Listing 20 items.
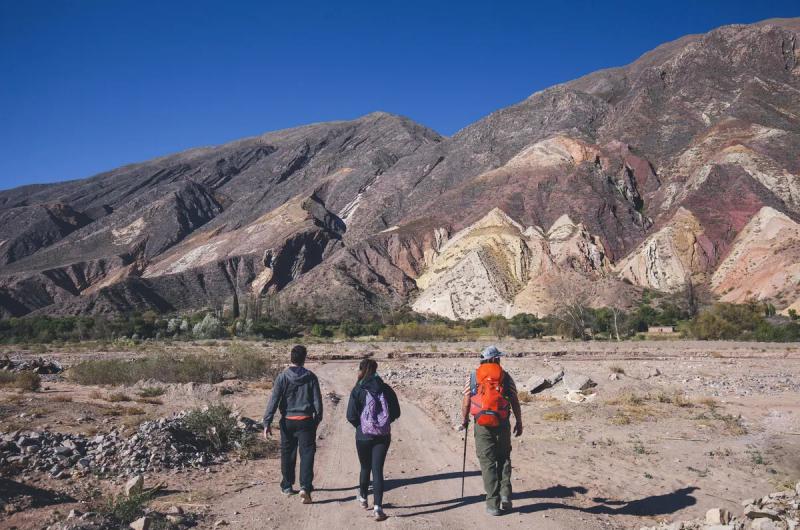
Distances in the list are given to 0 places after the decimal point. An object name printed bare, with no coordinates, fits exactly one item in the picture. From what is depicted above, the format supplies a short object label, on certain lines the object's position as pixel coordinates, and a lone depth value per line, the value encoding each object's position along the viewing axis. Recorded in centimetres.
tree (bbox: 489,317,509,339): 4850
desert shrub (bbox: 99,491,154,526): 586
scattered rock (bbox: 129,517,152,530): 567
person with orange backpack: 641
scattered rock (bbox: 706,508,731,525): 560
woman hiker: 640
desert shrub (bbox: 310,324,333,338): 5347
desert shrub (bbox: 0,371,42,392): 1727
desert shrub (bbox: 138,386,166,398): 1518
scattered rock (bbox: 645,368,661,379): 2007
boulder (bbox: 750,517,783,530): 493
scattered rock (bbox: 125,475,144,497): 677
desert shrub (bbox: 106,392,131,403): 1415
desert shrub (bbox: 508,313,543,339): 4803
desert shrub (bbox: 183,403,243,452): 953
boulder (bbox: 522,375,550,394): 1578
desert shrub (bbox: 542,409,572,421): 1213
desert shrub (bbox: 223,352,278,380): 2020
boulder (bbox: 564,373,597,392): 1519
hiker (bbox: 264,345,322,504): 683
